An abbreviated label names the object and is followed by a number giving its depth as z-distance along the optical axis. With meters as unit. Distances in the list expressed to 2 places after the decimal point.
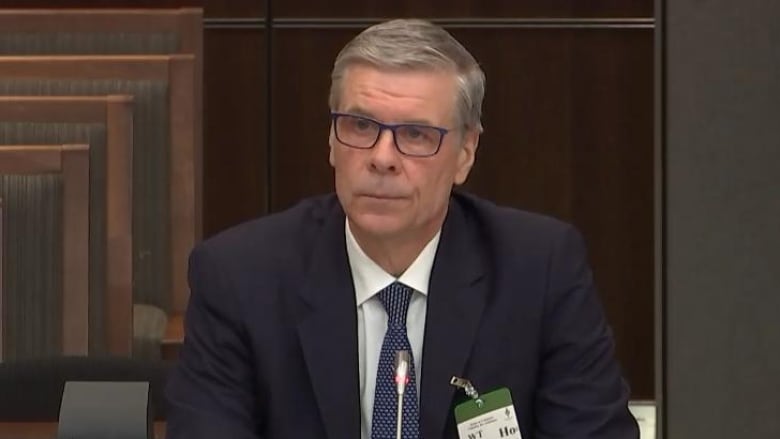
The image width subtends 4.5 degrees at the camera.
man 11.60
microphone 11.51
